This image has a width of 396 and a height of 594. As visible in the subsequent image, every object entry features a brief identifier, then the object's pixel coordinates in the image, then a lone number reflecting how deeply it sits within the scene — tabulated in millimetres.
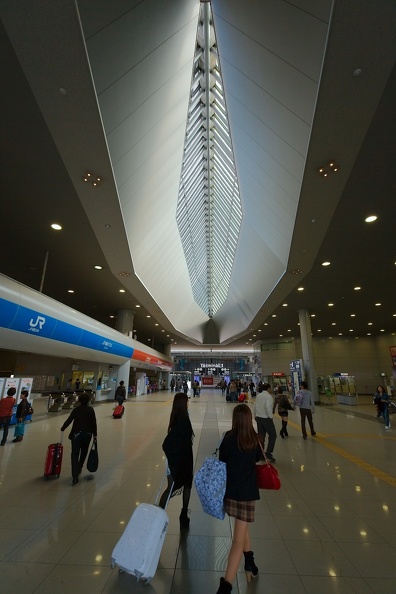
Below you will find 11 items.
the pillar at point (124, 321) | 22312
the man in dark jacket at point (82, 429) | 5297
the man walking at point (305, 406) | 8945
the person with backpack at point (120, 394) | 14572
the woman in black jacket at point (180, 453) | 3412
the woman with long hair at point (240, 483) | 2514
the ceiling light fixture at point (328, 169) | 6262
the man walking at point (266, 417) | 6711
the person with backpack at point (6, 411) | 7703
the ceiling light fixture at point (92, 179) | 6668
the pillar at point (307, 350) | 19641
